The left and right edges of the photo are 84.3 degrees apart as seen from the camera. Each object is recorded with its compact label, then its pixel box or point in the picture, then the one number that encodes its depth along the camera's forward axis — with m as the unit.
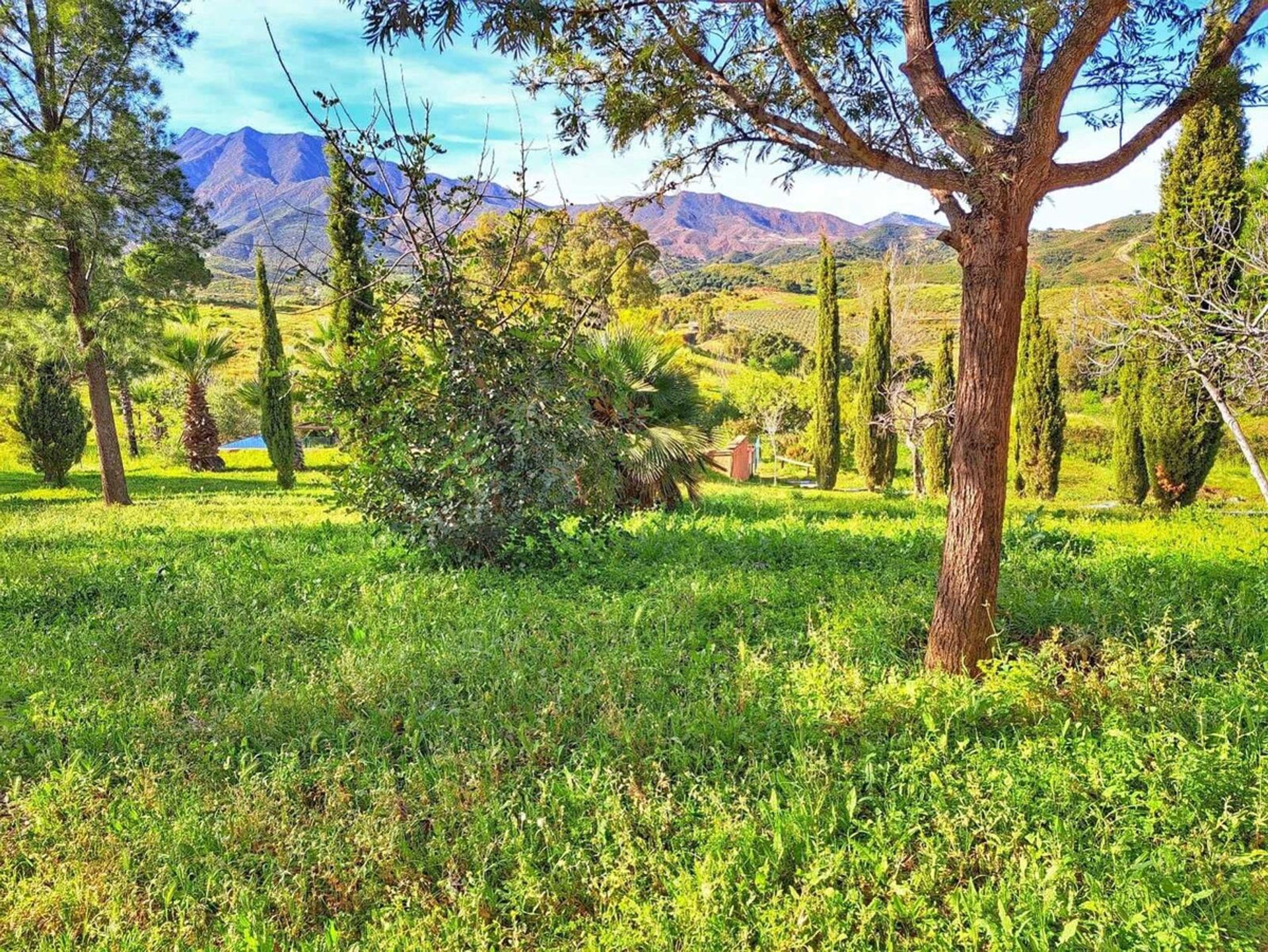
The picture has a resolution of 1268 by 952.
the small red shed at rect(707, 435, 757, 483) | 26.95
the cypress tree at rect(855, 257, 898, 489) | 19.75
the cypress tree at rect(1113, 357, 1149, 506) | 13.47
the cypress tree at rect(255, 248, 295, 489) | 17.81
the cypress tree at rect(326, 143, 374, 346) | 12.44
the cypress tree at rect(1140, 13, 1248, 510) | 9.87
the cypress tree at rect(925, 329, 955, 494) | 19.38
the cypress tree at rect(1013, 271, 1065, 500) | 17.33
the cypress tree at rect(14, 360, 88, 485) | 15.43
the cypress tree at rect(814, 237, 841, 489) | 20.36
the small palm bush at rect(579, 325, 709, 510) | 8.86
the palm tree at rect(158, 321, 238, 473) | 21.27
